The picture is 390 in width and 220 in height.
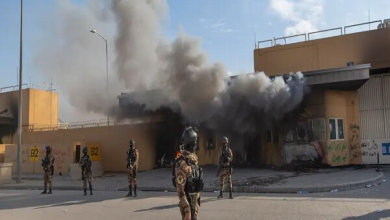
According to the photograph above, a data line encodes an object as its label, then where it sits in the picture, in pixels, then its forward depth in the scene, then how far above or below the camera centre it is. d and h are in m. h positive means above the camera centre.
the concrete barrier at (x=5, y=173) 16.08 -1.39
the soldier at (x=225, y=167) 9.52 -0.75
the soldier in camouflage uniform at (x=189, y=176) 3.45 -0.36
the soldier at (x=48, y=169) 11.88 -0.92
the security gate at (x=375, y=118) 17.39 +0.79
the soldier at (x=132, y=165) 10.57 -0.74
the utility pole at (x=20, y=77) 15.65 +2.70
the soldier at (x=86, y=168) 11.17 -0.86
